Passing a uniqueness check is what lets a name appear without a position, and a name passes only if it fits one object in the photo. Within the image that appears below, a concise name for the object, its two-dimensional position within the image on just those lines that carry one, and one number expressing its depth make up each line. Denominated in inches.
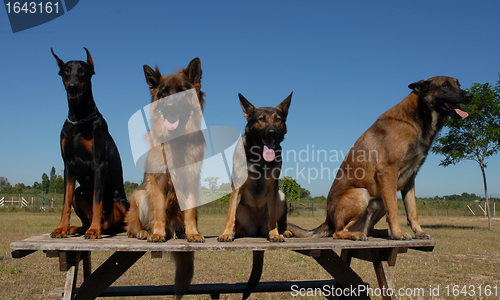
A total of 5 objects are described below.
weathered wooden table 128.3
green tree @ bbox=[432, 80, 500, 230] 715.4
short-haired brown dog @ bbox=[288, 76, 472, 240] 166.1
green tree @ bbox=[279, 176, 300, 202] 1307.3
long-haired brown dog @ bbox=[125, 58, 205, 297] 147.6
